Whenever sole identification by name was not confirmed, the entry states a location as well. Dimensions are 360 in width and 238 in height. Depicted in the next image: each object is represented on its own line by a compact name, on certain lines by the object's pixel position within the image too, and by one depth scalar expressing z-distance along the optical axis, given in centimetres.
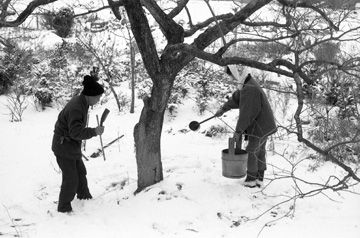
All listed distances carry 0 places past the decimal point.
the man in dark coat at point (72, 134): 404
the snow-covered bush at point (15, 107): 832
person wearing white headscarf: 446
